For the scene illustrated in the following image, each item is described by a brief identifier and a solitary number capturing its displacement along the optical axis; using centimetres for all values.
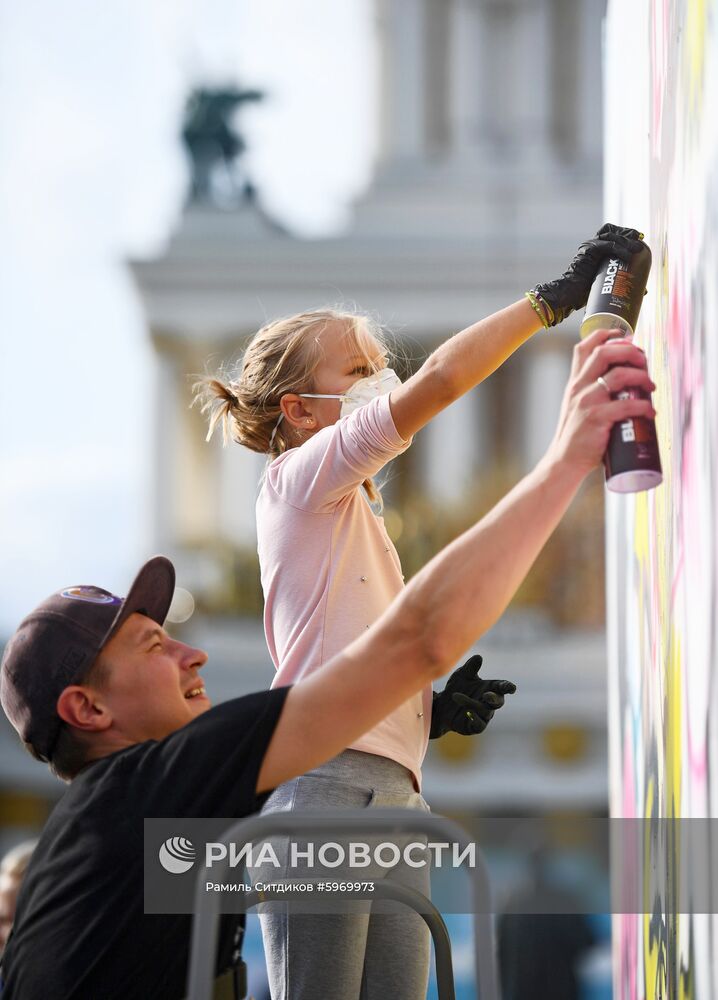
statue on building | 6088
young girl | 859
